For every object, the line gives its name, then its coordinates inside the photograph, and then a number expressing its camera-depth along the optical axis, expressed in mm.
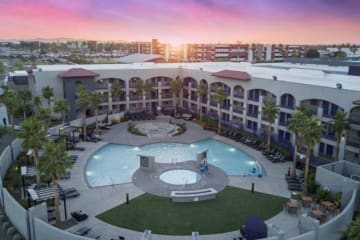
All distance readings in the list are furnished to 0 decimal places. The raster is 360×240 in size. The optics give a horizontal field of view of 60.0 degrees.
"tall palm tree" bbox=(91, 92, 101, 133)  49562
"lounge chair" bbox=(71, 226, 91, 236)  23573
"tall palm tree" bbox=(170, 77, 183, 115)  61125
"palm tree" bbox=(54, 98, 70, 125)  44456
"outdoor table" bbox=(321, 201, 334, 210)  27164
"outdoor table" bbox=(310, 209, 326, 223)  26109
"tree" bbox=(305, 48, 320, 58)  134875
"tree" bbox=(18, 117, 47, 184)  29359
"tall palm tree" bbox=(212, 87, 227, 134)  50562
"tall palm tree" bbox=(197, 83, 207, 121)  57281
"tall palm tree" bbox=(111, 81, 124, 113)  57625
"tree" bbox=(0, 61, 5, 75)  99700
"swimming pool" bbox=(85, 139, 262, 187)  36062
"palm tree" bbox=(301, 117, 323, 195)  29875
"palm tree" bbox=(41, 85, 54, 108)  51219
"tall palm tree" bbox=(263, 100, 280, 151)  41000
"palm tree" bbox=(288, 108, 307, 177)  31875
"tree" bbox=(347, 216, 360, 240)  18444
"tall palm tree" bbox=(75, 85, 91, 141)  47375
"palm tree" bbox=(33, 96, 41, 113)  46466
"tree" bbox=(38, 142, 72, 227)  23469
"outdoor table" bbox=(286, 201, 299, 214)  27091
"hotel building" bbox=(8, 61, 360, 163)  37156
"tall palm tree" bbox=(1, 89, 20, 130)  45125
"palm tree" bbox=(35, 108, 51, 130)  38662
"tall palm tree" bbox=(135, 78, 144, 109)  60156
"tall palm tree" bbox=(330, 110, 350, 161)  32312
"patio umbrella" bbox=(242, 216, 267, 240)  22328
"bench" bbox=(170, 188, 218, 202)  29219
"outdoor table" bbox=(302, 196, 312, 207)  28562
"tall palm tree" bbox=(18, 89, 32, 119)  49416
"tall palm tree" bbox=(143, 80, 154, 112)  60344
